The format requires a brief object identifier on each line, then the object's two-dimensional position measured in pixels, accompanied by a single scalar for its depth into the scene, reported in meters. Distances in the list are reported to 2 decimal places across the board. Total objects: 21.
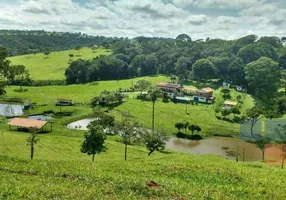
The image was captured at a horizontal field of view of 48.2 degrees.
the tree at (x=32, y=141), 46.03
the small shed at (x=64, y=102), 101.50
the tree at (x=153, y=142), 54.84
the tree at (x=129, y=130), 55.75
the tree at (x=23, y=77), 134.25
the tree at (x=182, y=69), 137.50
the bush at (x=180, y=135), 78.94
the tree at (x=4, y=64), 40.28
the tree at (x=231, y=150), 66.13
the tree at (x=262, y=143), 62.72
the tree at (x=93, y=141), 45.31
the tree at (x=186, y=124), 79.69
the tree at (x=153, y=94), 81.75
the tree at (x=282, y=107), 92.61
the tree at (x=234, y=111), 89.62
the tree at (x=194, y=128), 78.62
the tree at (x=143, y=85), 112.03
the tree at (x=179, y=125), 79.75
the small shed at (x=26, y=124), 70.75
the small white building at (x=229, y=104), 95.18
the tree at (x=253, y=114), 79.44
